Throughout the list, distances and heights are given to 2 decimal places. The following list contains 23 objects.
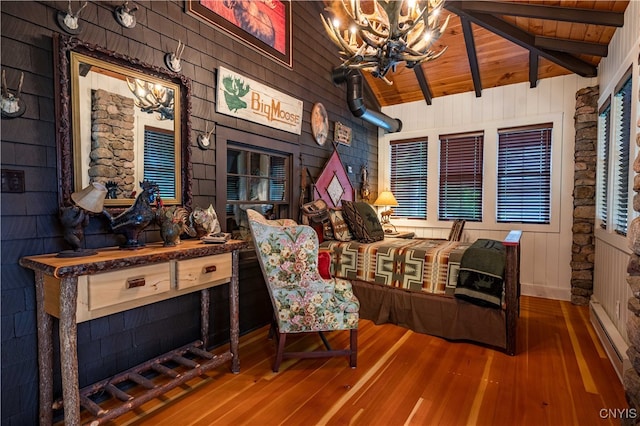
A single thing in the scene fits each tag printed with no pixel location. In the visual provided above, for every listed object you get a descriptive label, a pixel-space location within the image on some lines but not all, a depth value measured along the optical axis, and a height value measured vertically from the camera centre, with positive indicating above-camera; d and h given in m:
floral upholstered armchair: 2.28 -0.61
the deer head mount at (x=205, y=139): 2.55 +0.51
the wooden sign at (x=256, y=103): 2.74 +0.97
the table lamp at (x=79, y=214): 1.63 -0.06
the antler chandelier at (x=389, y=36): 2.01 +1.14
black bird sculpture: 1.84 -0.10
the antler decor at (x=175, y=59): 2.29 +1.04
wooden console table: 1.47 -0.48
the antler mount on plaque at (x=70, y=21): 1.75 +1.01
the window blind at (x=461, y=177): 4.80 +0.43
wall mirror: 1.78 +0.49
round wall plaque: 3.89 +1.00
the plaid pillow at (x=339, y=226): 3.62 -0.26
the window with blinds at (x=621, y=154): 2.67 +0.47
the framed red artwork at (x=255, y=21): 2.61 +1.66
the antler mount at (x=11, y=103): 1.55 +0.49
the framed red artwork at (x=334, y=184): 4.02 +0.26
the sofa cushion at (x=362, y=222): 3.59 -0.21
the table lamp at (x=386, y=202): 4.96 +0.03
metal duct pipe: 4.32 +1.55
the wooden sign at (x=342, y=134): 4.33 +0.98
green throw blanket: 2.62 -0.61
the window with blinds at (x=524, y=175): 4.29 +0.42
